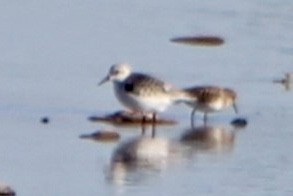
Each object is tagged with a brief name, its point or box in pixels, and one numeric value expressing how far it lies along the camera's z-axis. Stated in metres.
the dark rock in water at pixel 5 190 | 10.45
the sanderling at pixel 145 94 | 13.87
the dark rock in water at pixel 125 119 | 13.53
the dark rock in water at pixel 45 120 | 13.30
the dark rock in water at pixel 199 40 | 17.69
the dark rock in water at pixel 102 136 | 12.70
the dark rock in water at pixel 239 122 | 13.64
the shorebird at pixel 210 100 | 13.97
